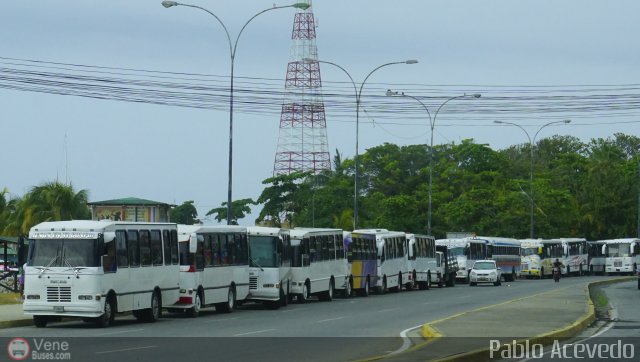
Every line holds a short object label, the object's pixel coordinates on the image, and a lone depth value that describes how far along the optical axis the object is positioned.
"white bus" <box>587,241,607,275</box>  98.56
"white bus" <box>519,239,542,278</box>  86.62
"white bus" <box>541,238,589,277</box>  88.75
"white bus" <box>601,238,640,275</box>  94.06
